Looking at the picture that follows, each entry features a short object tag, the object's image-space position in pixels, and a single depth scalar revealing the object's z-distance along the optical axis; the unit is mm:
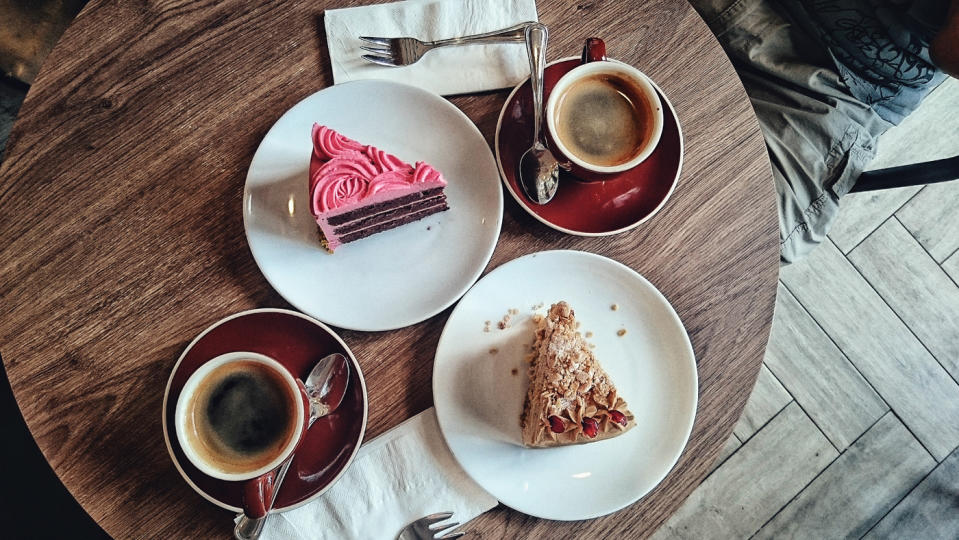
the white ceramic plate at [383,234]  511
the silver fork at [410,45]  549
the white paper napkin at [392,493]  490
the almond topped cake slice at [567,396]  497
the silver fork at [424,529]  494
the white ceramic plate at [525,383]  507
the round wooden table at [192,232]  499
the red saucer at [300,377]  480
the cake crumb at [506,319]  529
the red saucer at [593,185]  530
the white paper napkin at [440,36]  549
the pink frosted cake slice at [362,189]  503
